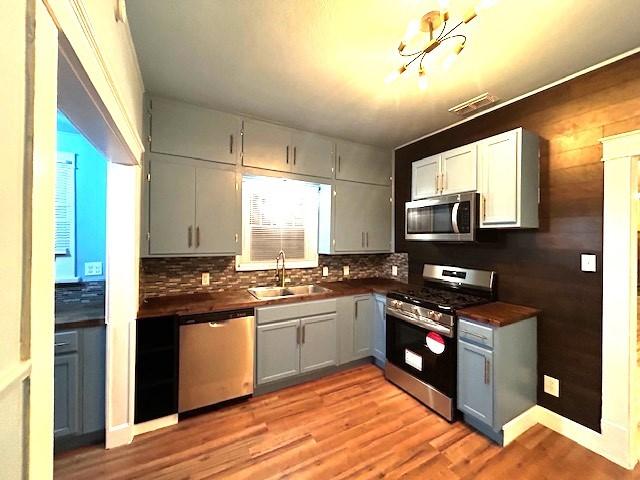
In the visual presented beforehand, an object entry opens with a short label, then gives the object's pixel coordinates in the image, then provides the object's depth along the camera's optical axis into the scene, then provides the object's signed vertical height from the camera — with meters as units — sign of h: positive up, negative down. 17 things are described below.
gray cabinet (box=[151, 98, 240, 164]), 2.21 +0.92
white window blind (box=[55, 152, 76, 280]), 2.23 +0.17
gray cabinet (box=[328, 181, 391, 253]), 3.09 +0.25
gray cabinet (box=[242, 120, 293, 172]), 2.55 +0.90
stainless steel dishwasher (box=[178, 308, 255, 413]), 2.08 -0.95
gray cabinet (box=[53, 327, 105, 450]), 1.73 -0.97
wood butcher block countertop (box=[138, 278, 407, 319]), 2.05 -0.53
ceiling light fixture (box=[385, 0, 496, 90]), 1.20 +1.09
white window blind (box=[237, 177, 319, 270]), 2.94 +0.20
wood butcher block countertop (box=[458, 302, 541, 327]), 1.88 -0.53
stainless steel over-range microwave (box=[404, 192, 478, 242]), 2.22 +0.20
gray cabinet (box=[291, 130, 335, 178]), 2.81 +0.90
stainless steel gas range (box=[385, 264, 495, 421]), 2.13 -0.79
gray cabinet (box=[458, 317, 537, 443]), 1.87 -0.95
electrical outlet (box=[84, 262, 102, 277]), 2.30 -0.26
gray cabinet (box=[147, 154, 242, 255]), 2.21 +0.26
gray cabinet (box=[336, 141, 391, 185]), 3.10 +0.91
